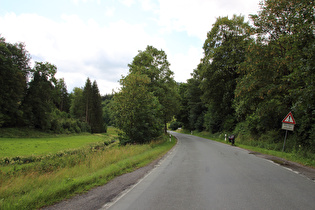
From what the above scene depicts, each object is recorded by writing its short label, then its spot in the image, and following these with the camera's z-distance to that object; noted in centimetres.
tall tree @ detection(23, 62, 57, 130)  4691
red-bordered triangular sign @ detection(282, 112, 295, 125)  1274
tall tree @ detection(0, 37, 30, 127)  3988
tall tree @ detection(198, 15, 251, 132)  2667
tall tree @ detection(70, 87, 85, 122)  7625
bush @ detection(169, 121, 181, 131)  8622
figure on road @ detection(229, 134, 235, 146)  2107
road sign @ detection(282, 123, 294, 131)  1286
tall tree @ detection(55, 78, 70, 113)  8474
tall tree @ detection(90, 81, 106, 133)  7000
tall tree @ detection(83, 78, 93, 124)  7106
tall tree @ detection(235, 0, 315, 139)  1194
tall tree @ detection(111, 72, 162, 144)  1770
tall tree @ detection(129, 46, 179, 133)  2862
